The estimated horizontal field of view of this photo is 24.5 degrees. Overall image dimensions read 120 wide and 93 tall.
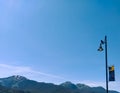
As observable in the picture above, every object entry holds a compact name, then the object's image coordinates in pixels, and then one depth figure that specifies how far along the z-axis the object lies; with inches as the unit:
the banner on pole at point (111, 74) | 916.3
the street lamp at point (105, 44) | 954.0
